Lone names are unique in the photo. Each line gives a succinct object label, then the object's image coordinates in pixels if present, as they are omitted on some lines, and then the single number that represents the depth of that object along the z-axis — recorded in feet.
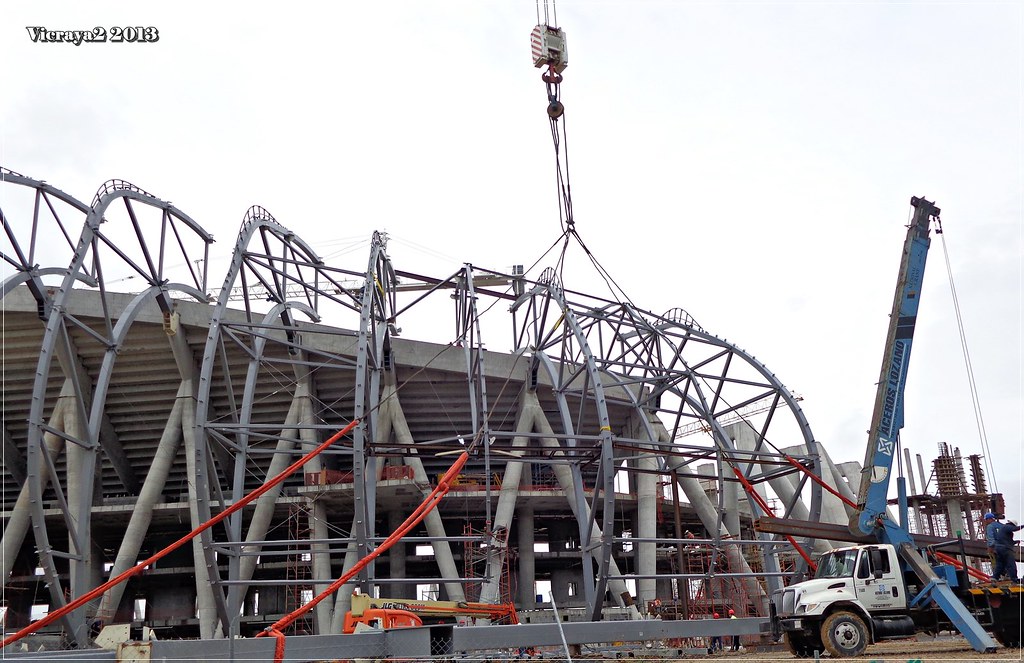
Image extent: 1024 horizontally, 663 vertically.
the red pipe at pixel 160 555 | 63.26
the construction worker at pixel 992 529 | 67.51
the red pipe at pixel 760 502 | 94.61
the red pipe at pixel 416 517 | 71.82
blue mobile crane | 63.00
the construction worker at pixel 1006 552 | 67.05
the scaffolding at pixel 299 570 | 145.03
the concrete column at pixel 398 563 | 149.59
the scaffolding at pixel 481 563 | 131.44
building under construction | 96.73
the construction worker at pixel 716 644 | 95.61
